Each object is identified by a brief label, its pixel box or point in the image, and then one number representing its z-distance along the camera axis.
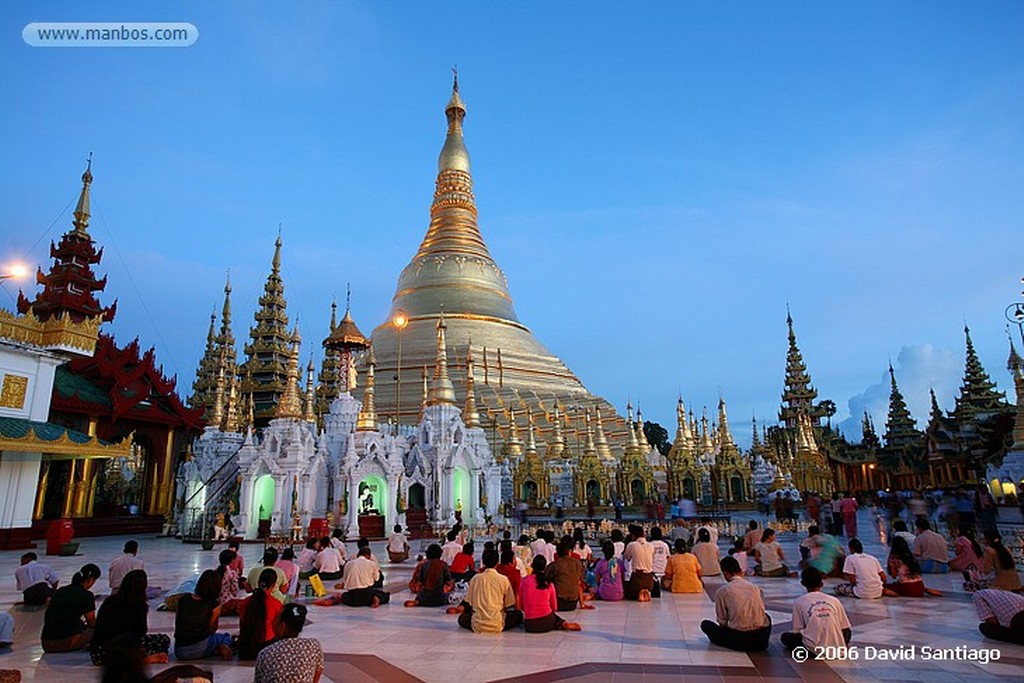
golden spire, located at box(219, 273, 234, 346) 41.38
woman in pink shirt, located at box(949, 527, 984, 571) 9.94
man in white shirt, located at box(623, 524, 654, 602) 9.98
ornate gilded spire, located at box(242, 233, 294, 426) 38.28
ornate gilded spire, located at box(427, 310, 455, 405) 27.86
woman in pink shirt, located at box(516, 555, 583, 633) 7.73
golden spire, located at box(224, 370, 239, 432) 30.03
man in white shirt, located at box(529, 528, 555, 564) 11.03
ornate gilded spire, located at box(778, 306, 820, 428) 54.56
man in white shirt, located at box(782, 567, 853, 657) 6.28
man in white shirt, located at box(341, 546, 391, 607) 9.84
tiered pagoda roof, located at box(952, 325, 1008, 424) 44.81
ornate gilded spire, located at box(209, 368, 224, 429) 30.38
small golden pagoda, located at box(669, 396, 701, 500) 32.62
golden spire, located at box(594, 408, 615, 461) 34.30
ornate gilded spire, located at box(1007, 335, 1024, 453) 26.65
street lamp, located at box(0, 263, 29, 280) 15.78
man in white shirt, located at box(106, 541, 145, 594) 8.91
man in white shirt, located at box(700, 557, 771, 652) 6.73
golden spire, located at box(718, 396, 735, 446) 34.82
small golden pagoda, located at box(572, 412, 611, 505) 31.77
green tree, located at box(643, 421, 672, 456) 70.69
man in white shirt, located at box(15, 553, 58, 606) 9.34
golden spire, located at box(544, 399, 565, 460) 34.47
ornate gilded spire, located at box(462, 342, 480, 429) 30.28
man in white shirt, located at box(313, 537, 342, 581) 11.76
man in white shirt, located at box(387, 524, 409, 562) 14.91
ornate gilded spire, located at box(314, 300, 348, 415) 42.66
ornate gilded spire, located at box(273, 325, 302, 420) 24.27
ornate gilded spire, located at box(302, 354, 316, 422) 26.08
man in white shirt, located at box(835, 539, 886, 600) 9.59
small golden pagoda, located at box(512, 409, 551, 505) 32.69
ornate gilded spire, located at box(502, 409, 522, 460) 34.53
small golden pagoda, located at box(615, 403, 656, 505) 31.80
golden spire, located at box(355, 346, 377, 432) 23.91
